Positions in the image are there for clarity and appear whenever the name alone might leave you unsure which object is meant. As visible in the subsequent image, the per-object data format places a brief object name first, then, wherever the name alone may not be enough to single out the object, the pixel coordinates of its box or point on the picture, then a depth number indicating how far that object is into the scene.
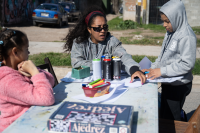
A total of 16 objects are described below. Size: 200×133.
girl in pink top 1.82
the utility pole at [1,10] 16.89
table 1.59
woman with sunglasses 3.06
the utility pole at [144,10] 16.12
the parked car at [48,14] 16.02
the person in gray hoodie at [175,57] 2.43
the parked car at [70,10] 21.56
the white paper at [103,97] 2.03
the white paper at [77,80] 2.64
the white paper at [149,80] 2.44
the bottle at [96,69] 2.49
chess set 1.41
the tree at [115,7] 36.00
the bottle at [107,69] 2.46
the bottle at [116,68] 2.47
